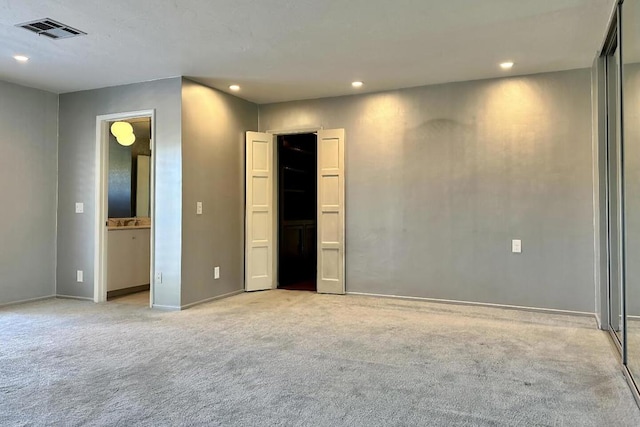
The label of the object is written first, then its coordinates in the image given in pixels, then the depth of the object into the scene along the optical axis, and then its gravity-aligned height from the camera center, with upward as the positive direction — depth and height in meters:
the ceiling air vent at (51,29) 3.18 +1.46
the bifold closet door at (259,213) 5.46 +0.11
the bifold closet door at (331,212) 5.25 +0.11
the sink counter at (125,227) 5.13 -0.05
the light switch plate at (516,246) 4.44 -0.27
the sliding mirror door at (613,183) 3.33 +0.28
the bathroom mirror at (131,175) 6.06 +0.68
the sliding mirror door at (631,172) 2.45 +0.27
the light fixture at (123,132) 5.14 +1.08
